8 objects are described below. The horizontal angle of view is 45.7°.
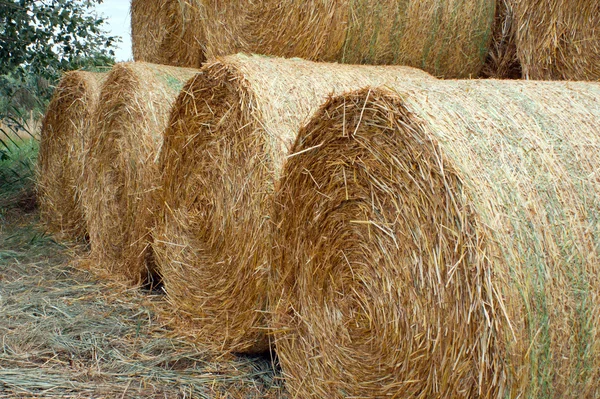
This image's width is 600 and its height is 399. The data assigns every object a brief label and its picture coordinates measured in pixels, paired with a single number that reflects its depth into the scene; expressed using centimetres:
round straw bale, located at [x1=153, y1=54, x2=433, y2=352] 297
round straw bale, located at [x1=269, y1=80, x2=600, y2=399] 188
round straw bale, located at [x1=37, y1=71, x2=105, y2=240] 488
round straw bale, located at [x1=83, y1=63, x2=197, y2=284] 400
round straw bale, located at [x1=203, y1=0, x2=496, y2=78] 379
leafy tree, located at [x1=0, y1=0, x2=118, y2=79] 621
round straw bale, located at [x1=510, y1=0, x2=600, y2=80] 357
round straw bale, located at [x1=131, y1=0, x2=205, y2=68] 424
